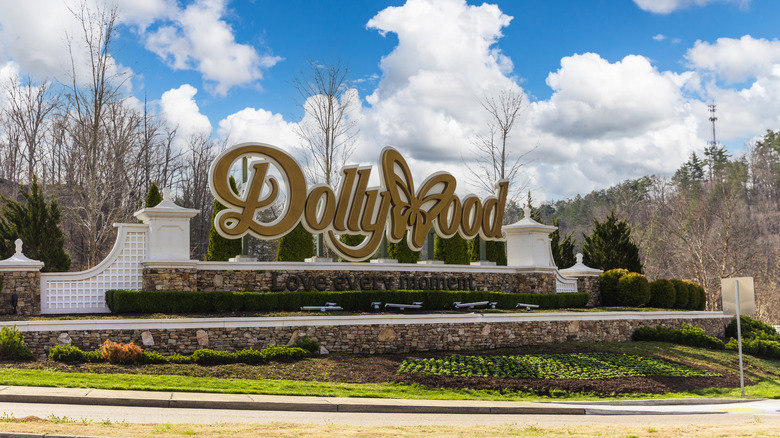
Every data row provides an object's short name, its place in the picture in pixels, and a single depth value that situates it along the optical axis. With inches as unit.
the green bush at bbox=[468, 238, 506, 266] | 1368.1
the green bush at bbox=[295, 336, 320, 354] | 839.7
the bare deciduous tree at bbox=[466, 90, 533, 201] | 1730.8
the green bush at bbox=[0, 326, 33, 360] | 718.1
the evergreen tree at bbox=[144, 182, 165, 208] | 1069.1
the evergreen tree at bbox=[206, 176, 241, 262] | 1064.8
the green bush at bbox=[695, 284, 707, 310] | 1441.9
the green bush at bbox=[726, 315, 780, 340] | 1312.7
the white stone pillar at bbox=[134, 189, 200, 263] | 925.8
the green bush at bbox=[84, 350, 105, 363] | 722.8
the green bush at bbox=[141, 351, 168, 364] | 738.2
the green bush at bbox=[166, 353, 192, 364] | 748.6
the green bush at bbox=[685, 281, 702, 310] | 1419.8
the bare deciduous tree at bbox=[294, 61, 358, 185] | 1614.2
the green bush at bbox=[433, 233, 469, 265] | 1266.0
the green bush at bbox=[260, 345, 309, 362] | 794.2
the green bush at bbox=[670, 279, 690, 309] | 1386.6
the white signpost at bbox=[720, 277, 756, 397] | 794.2
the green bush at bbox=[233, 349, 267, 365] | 773.9
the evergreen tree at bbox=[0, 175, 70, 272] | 1037.8
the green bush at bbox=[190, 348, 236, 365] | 754.8
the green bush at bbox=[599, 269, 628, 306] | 1347.2
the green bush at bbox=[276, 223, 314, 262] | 1091.9
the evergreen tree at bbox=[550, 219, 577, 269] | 1695.1
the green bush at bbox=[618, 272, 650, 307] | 1326.3
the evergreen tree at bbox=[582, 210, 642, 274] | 1584.6
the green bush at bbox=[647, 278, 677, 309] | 1352.1
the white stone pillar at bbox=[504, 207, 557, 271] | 1225.4
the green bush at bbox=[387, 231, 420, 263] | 1224.2
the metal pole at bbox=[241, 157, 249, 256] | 1022.4
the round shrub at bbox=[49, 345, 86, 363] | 719.1
